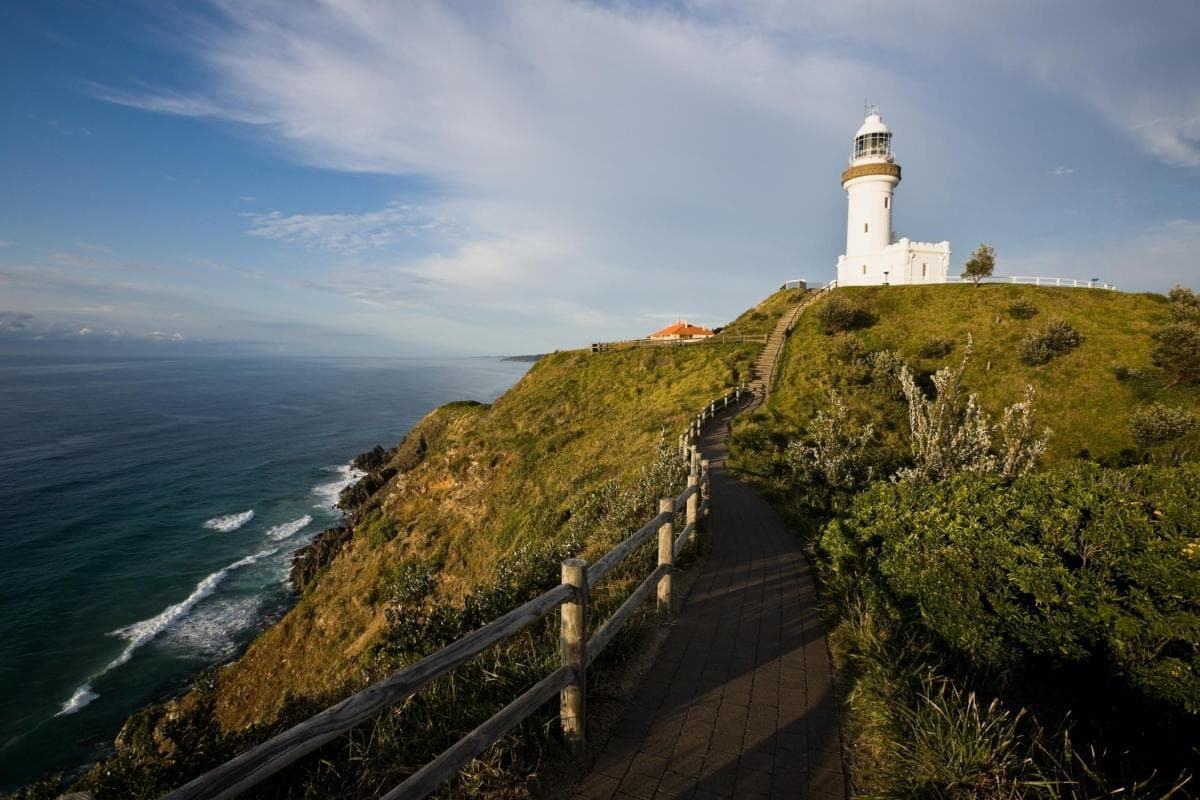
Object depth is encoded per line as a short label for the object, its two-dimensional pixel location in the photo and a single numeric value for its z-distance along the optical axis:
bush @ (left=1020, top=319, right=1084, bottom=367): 33.31
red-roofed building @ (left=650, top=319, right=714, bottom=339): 53.69
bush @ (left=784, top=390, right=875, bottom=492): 12.89
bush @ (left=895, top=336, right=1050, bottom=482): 13.60
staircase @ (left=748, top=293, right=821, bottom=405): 33.97
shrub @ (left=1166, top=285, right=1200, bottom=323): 33.22
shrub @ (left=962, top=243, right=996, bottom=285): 44.62
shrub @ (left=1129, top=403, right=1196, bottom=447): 24.80
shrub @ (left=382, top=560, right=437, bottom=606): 10.09
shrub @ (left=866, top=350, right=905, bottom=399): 30.89
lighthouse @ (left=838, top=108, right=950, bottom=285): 48.66
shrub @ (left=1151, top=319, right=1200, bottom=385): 28.59
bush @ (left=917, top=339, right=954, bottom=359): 36.00
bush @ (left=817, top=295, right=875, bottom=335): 40.50
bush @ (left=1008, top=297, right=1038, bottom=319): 38.53
